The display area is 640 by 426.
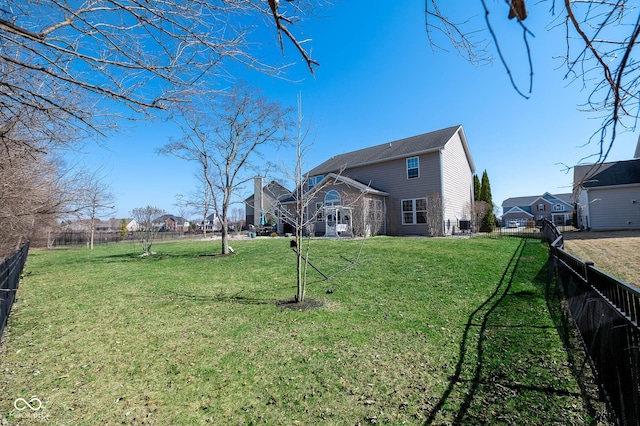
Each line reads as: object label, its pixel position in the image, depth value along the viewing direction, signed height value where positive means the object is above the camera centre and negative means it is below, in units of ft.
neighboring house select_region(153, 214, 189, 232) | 246.06 +11.18
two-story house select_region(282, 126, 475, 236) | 57.62 +8.68
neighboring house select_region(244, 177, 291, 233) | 100.06 +8.64
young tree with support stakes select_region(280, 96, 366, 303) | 19.71 +1.31
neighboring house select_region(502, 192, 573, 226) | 179.19 +11.12
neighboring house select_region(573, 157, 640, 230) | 57.93 +5.19
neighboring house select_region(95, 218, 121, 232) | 226.99 +8.56
